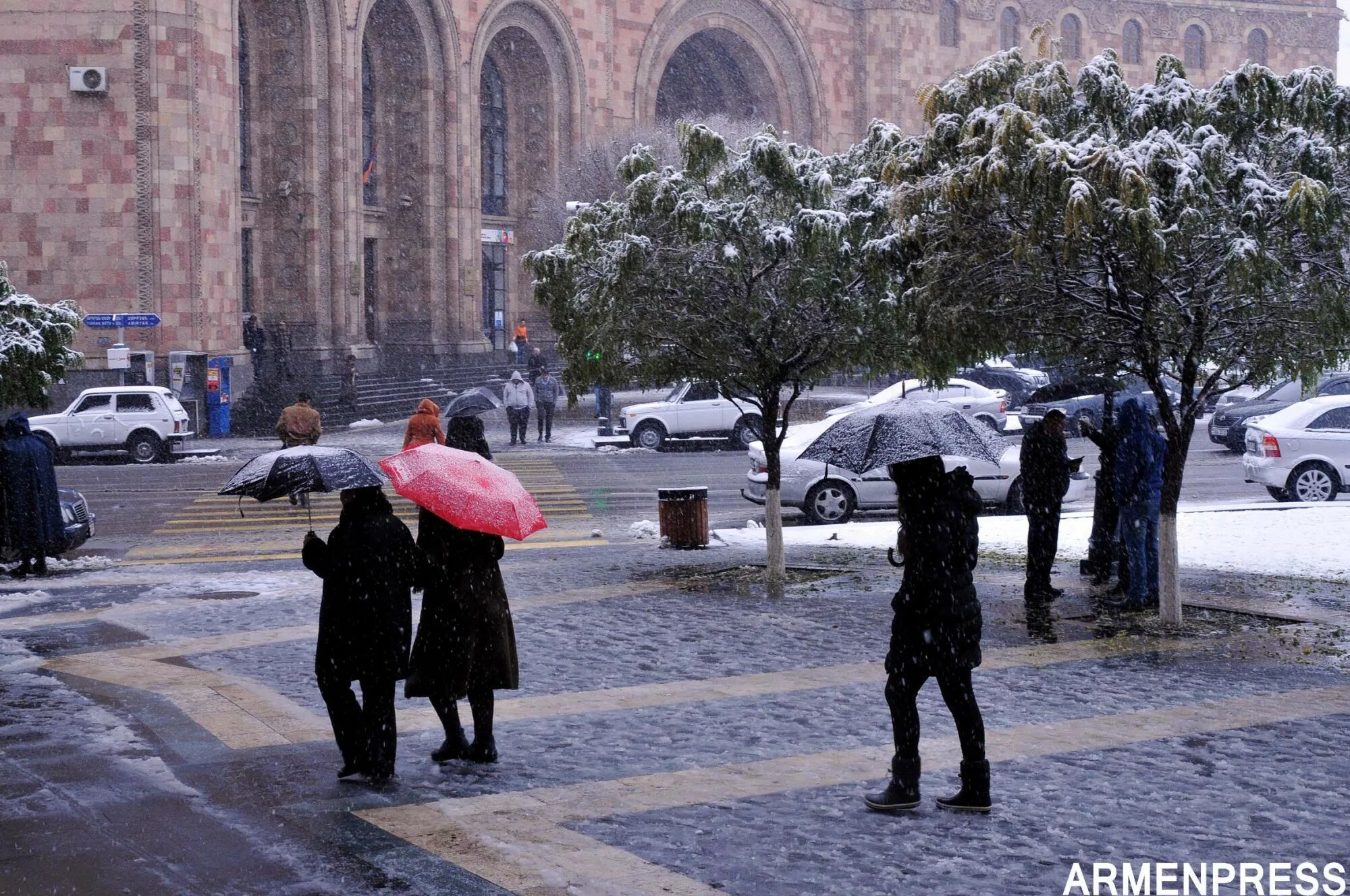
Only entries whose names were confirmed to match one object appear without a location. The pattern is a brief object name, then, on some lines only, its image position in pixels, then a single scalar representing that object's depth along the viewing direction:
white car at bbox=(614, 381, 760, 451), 30.84
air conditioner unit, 34.66
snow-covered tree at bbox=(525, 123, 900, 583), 13.95
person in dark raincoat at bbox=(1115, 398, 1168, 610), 12.65
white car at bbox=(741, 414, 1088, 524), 19.94
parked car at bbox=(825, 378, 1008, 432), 29.73
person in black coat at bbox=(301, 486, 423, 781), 7.36
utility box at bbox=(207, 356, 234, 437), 35.34
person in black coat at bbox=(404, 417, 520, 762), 7.66
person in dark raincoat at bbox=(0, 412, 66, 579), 15.81
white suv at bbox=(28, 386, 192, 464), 30.23
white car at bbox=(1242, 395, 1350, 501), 21.02
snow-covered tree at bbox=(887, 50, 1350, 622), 10.72
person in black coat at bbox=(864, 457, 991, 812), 6.82
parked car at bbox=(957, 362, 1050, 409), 34.62
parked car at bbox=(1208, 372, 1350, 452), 29.41
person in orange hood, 15.44
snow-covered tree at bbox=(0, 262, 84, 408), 17.19
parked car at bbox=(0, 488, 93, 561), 17.05
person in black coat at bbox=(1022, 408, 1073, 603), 13.11
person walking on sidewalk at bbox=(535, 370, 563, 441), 33.66
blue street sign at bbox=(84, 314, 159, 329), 34.28
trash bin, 17.36
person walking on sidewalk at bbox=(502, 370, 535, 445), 32.59
